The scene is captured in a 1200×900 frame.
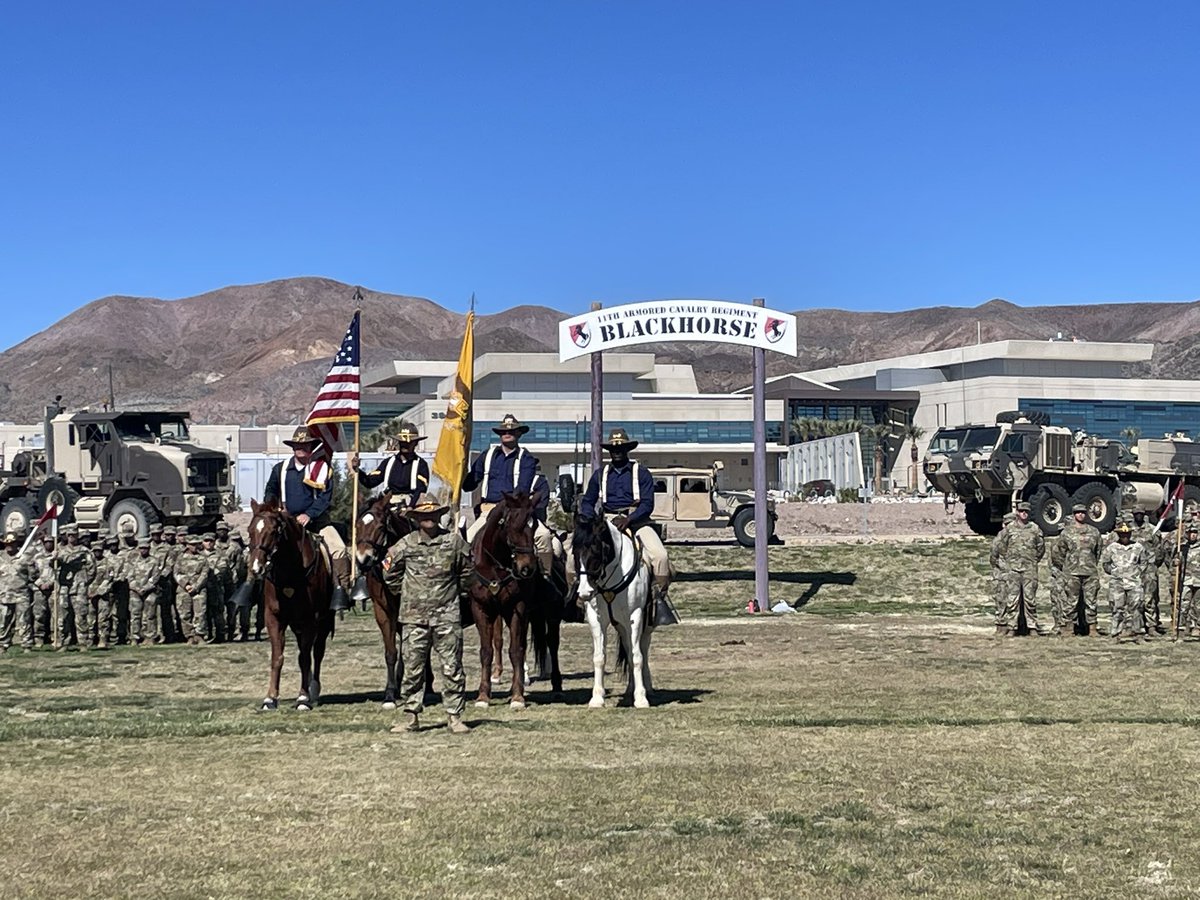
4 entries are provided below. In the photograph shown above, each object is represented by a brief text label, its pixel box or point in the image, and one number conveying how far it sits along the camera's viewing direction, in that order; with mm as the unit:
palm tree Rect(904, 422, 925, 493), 105312
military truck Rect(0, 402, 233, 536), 36250
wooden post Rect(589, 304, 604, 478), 27097
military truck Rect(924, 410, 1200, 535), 38969
